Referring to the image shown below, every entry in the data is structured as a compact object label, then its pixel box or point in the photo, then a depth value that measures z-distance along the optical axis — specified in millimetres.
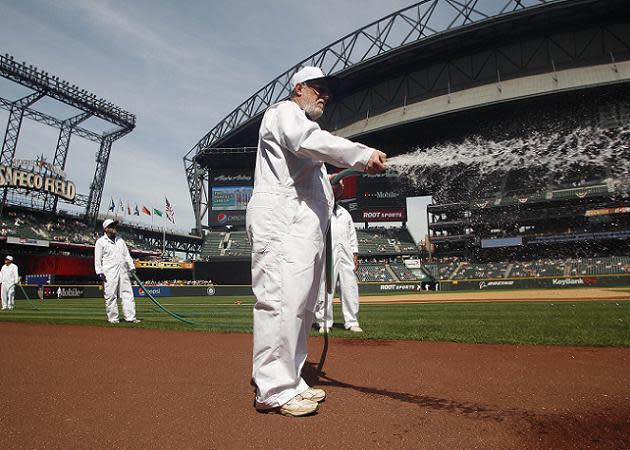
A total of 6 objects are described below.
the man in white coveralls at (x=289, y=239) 2424
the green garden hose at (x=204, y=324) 7262
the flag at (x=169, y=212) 40281
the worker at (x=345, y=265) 6695
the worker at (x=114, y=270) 8625
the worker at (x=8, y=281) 15102
